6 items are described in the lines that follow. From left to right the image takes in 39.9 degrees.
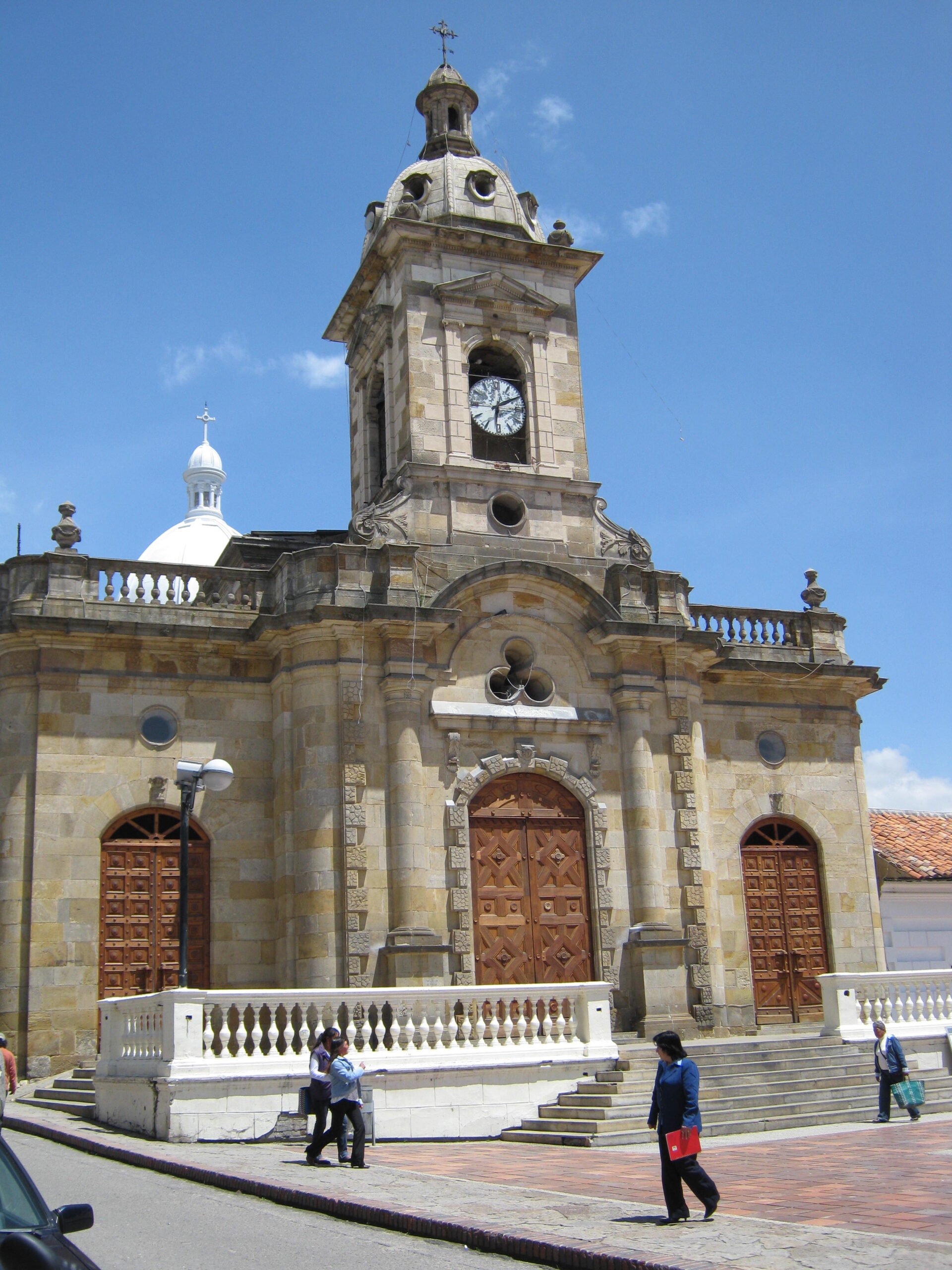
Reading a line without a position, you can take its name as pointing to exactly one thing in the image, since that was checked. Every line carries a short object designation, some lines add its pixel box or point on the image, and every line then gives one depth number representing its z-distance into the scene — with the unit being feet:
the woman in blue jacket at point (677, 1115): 30.22
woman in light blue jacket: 41.81
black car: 16.74
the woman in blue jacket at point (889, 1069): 52.19
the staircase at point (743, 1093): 50.37
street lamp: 48.19
